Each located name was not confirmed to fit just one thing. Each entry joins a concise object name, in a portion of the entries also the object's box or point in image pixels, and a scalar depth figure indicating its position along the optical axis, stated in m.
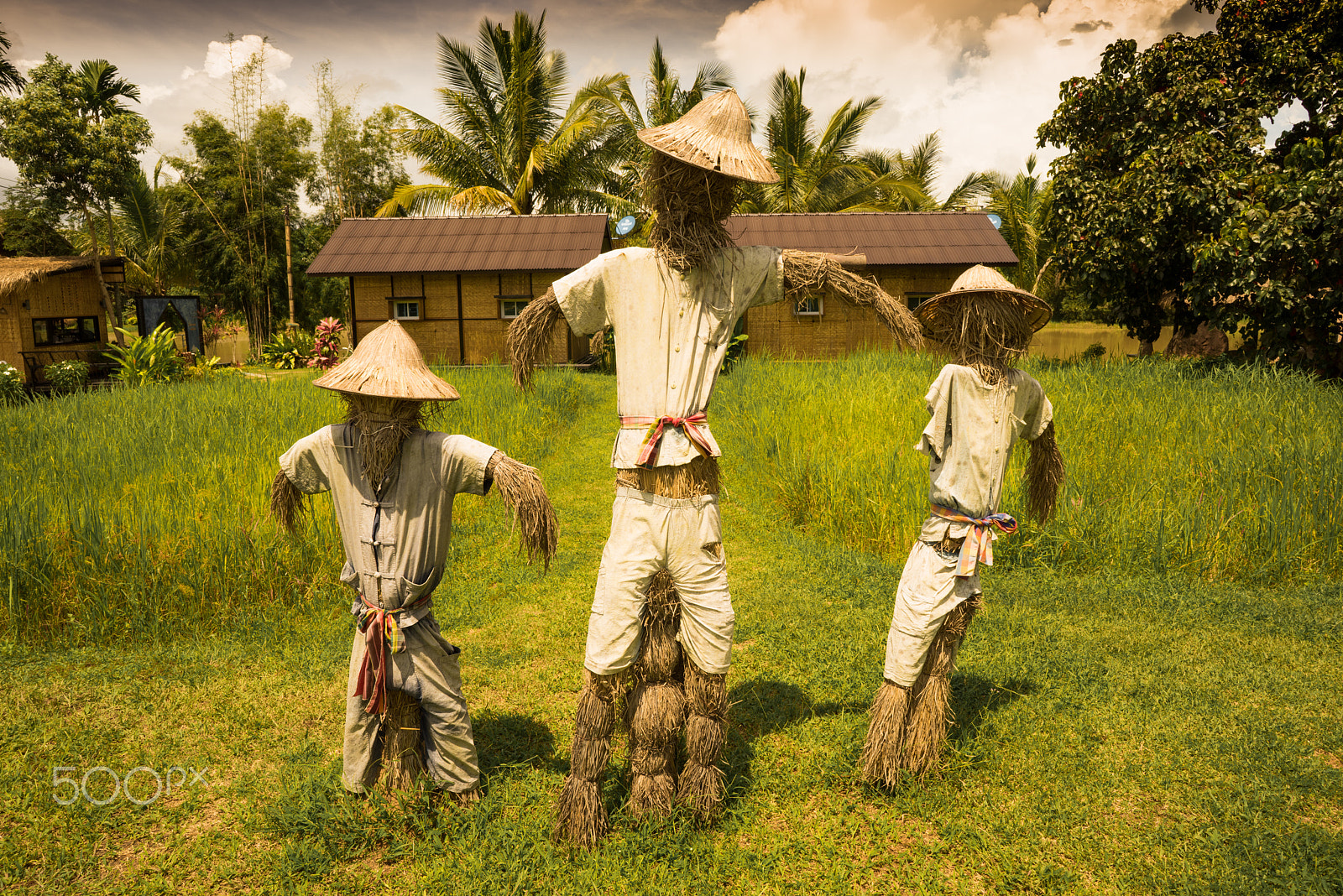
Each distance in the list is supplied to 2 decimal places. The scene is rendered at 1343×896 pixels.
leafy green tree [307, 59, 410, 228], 27.00
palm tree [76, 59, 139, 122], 17.47
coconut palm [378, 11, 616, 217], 19.87
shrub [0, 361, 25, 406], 10.00
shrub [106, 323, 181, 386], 11.41
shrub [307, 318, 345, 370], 17.67
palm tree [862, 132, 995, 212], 24.91
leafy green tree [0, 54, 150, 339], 16.34
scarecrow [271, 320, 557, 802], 2.48
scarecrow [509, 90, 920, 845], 2.48
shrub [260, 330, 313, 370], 18.72
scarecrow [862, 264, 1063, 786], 2.79
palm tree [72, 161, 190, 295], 22.05
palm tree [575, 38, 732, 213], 20.03
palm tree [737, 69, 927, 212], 21.16
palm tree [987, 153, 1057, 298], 23.23
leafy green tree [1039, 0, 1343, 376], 9.51
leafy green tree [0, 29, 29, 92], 15.64
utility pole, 22.59
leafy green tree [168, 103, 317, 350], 24.34
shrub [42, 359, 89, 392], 12.27
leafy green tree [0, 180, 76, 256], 24.35
